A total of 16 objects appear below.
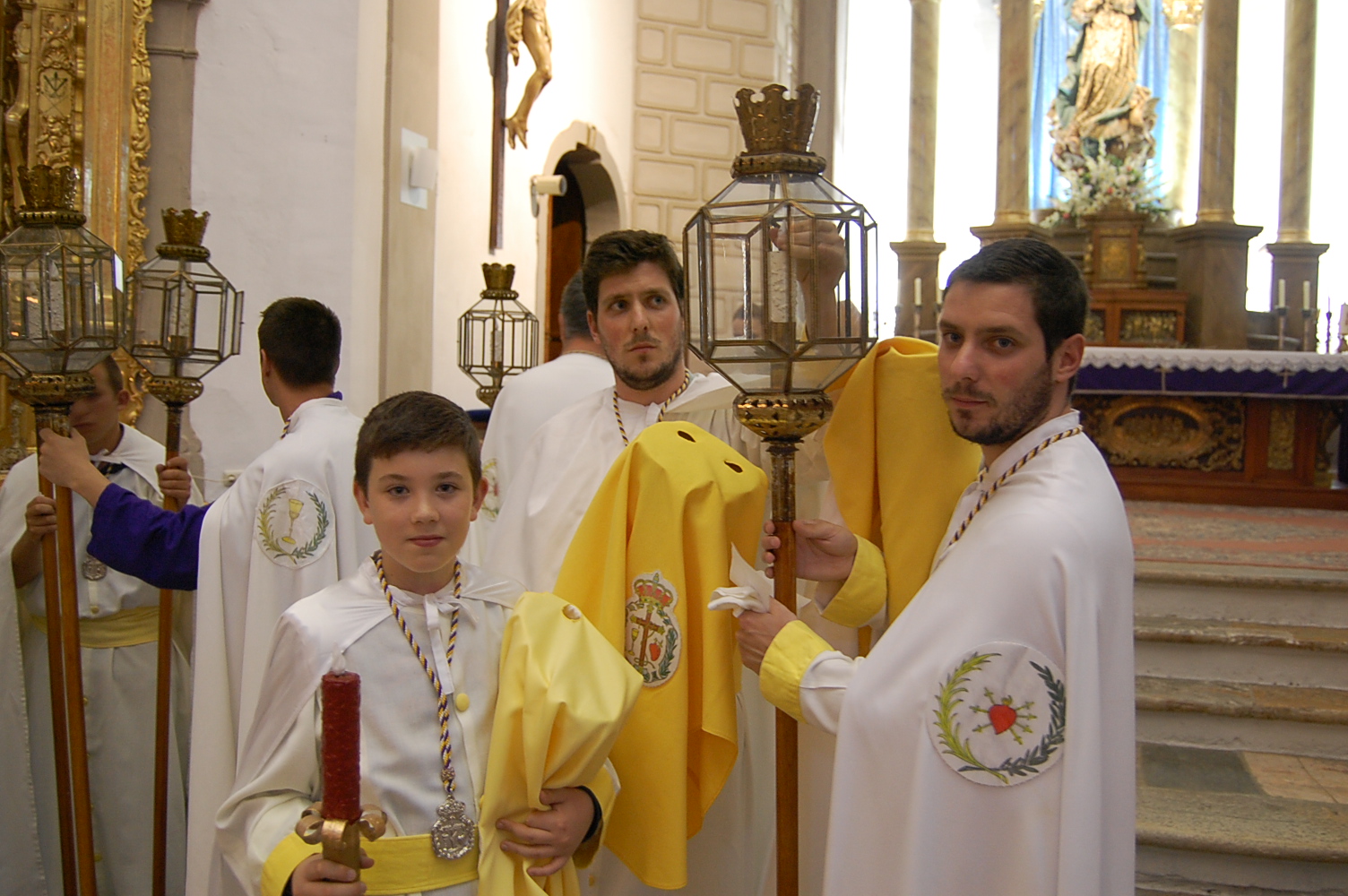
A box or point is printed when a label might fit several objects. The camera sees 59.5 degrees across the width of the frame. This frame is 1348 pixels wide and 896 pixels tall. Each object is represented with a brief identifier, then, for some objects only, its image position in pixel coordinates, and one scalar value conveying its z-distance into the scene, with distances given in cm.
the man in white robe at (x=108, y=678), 319
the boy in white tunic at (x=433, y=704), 169
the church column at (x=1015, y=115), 1123
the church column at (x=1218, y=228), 1055
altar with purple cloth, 847
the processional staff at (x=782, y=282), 183
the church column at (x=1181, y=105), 1192
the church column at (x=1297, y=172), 1088
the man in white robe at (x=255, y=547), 286
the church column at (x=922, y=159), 1199
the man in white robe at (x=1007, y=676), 167
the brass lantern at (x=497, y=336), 502
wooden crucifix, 706
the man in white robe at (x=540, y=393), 388
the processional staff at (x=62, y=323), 252
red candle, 112
